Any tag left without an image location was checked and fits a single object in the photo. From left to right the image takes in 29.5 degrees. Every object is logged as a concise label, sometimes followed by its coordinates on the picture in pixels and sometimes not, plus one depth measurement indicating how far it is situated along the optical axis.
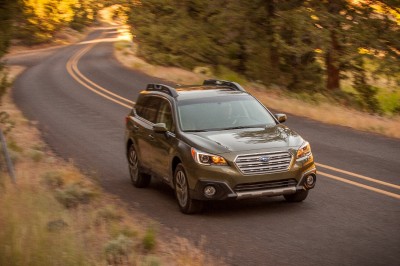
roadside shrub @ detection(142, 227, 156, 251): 8.98
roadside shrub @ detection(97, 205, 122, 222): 10.57
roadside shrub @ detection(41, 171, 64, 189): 12.98
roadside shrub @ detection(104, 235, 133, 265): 8.25
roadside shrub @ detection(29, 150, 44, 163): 15.85
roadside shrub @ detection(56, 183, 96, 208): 11.70
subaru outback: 10.45
